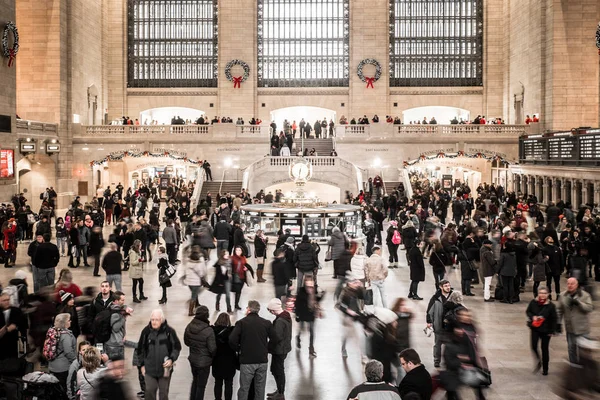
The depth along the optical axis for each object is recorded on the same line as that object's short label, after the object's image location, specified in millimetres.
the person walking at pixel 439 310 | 10031
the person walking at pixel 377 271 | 13031
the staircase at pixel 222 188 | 36250
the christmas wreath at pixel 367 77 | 46781
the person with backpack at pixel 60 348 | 8453
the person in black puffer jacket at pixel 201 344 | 8250
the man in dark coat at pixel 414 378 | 7070
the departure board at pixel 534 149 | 34141
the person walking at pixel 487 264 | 14750
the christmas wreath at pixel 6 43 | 29359
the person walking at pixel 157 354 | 8102
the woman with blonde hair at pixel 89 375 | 7199
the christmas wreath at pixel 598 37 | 33166
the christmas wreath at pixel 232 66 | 47062
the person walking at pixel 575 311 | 9586
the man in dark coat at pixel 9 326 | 9070
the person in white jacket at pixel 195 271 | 13180
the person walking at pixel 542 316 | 9805
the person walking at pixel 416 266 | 14297
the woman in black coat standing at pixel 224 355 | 8422
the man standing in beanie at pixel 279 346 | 8938
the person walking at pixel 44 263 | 14328
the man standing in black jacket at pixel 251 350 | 8312
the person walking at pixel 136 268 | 14305
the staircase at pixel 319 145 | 40219
